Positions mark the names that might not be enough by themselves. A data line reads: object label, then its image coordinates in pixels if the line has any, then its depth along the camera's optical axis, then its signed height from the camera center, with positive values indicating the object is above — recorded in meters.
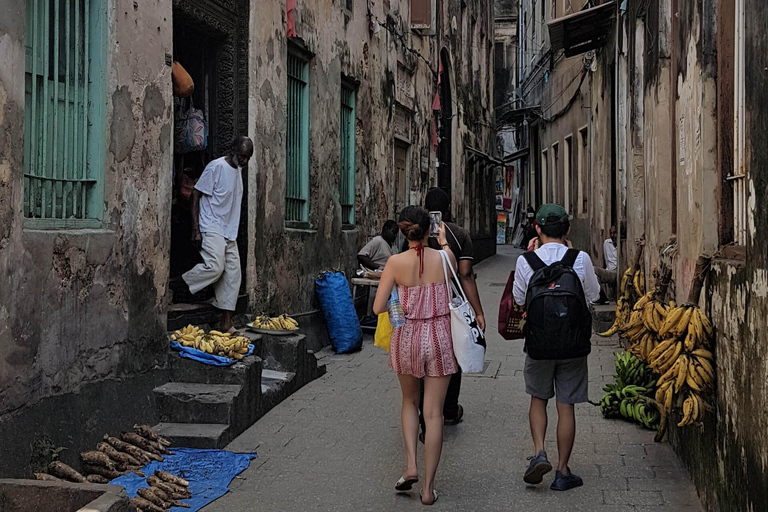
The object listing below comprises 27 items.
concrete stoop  6.25 -1.03
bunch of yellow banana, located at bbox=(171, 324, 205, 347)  7.05 -0.57
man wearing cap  5.31 -0.68
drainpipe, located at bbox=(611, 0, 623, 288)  11.65 +1.66
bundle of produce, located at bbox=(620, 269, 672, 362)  6.16 -0.40
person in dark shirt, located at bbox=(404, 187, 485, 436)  6.68 +0.12
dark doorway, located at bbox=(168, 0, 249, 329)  8.39 +1.63
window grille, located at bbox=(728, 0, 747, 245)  4.62 +0.70
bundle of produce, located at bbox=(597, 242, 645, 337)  9.04 -0.24
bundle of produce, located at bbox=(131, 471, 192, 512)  4.81 -1.31
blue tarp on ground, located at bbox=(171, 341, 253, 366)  6.75 -0.71
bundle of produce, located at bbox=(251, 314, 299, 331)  8.62 -0.58
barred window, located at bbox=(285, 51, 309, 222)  10.14 +1.46
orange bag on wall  7.24 +1.52
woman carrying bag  5.21 -0.42
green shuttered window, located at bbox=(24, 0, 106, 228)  5.39 +0.99
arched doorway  21.80 +3.27
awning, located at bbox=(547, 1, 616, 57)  12.21 +3.57
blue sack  10.71 -0.60
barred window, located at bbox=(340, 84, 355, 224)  12.38 +1.57
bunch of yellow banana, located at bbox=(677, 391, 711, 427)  4.77 -0.78
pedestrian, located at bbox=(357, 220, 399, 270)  11.86 +0.16
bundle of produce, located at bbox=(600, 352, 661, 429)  6.89 -1.05
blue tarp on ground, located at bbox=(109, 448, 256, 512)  5.24 -1.32
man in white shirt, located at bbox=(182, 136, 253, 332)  7.65 +0.36
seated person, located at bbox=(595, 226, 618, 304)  12.53 -0.02
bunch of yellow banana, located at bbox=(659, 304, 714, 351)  4.98 -0.35
